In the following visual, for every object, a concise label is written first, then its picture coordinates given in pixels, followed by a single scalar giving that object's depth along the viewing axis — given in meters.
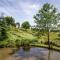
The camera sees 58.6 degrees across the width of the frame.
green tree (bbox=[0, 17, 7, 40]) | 10.69
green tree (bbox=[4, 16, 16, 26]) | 23.09
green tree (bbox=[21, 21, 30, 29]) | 23.84
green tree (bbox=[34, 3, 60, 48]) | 8.73
